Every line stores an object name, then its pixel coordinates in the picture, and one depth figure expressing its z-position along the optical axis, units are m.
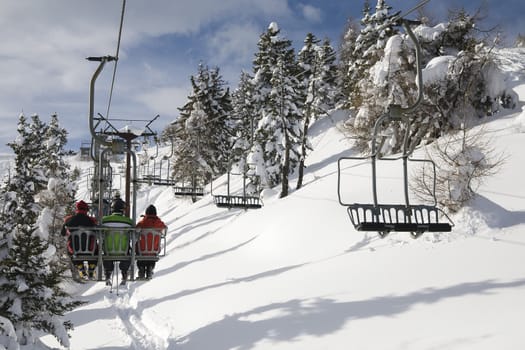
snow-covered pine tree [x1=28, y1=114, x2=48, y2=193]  30.28
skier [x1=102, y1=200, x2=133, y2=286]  9.01
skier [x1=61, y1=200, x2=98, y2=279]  8.89
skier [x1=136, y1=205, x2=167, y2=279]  9.59
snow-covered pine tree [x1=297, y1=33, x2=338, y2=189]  33.78
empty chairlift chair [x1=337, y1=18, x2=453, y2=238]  6.54
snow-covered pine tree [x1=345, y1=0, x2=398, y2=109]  29.28
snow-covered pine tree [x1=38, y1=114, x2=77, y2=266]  32.25
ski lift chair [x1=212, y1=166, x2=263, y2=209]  21.24
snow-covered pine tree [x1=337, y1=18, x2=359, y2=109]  51.16
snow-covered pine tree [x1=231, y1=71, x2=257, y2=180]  37.41
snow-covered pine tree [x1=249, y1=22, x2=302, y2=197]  31.80
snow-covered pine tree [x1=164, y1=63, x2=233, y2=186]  38.03
